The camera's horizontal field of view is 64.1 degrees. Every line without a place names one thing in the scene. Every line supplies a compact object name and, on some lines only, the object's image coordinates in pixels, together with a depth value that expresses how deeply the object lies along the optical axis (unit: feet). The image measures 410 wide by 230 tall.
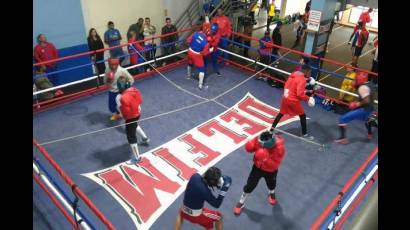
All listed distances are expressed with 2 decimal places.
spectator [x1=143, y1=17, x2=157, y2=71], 29.72
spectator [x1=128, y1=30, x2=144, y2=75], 28.63
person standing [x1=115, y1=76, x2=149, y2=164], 16.12
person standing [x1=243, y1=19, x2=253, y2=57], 32.32
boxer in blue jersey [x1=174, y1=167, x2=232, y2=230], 11.38
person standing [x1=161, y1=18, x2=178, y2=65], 30.12
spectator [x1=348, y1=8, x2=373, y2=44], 34.78
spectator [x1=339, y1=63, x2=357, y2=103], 23.54
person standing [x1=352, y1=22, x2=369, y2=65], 29.68
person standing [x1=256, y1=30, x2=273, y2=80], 27.53
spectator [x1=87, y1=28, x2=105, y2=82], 26.61
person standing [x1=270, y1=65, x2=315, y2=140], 18.34
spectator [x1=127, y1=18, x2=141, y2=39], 29.55
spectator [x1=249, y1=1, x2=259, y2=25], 34.14
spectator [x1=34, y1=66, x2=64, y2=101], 23.40
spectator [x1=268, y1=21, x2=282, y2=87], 29.32
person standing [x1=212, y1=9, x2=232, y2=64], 28.78
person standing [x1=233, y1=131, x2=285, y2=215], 12.96
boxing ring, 15.07
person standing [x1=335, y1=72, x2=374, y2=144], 18.30
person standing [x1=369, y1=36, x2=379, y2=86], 24.40
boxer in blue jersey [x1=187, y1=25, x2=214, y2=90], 24.44
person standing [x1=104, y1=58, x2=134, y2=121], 18.90
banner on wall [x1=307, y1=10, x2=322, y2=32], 25.91
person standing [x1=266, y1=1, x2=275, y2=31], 42.47
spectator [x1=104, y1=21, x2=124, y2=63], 28.01
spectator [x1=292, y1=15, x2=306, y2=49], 37.60
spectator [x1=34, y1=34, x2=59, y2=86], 24.27
